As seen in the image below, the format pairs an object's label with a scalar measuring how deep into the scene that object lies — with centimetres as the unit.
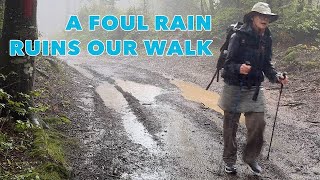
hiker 507
